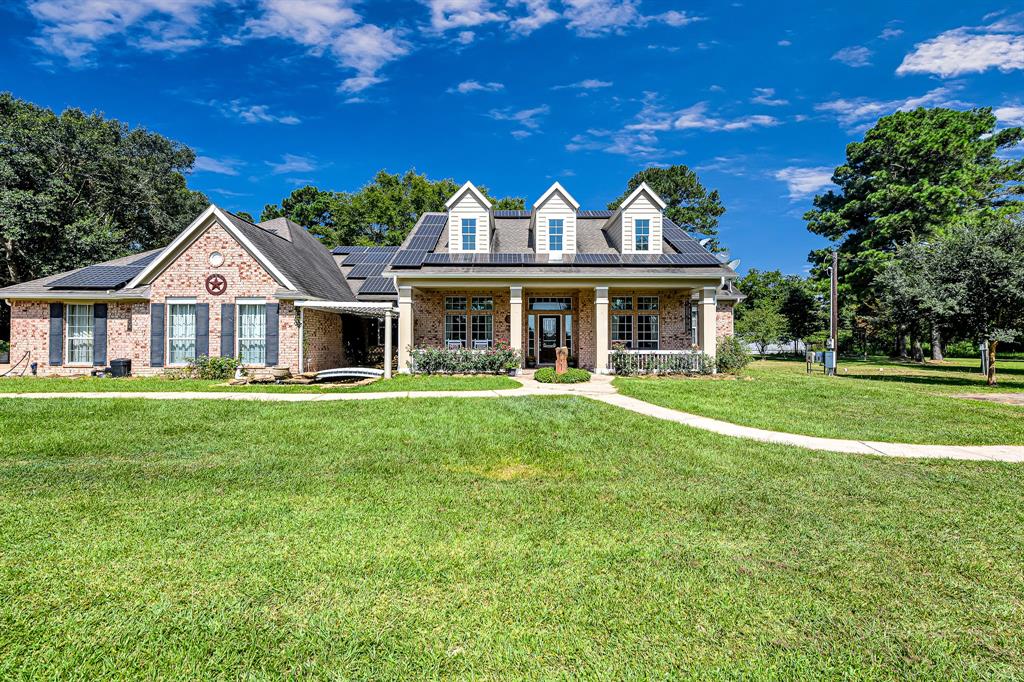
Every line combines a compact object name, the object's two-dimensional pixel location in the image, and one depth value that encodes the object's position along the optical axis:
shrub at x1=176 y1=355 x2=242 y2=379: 15.36
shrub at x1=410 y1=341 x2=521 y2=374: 16.14
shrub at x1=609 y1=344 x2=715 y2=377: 16.27
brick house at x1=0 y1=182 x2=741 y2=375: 15.78
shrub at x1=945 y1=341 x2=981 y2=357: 36.41
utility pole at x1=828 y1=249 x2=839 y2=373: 21.66
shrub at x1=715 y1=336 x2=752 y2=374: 16.84
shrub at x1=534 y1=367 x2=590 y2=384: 14.07
